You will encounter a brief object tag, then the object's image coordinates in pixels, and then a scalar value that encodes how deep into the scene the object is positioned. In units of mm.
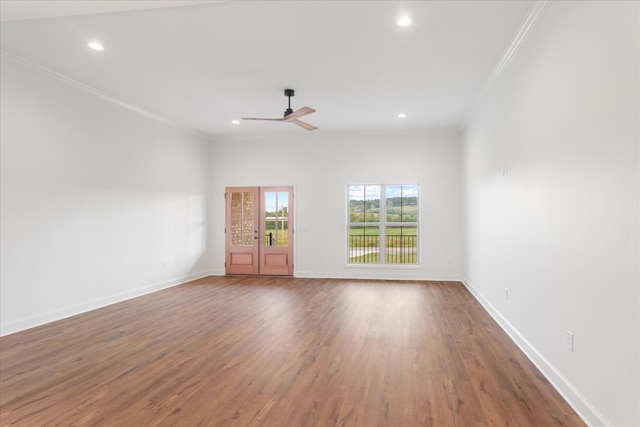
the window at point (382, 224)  7891
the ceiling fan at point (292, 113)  4880
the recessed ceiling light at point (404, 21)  3316
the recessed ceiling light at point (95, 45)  3842
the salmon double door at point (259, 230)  8219
